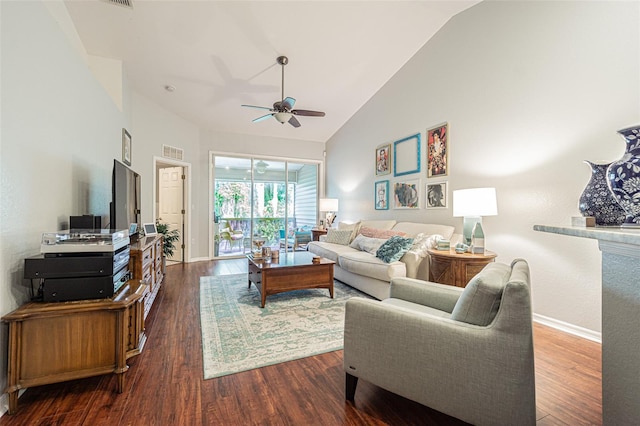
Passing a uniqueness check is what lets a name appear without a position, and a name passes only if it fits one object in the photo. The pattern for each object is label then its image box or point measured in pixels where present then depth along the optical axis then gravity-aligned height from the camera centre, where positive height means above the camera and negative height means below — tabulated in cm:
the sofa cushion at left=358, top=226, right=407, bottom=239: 396 -30
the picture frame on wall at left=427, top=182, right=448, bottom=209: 374 +25
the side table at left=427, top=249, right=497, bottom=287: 276 -54
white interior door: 556 +24
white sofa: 312 -63
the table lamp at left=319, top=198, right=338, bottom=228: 611 +17
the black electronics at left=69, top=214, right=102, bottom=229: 207 -8
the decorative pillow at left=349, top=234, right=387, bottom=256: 378 -45
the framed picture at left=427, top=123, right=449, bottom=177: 369 +88
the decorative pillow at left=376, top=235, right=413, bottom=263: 319 -43
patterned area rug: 201 -105
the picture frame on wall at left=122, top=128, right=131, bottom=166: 390 +96
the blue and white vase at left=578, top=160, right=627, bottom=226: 116 +5
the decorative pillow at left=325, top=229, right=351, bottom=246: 479 -43
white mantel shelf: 97 -42
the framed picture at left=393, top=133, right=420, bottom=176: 418 +92
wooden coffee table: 298 -71
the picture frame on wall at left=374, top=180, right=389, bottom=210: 483 +34
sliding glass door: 609 +23
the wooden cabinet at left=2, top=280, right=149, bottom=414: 142 -72
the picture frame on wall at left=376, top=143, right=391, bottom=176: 475 +96
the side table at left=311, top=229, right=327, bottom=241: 612 -46
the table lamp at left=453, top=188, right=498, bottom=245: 277 +10
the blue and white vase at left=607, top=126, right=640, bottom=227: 104 +14
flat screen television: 243 +14
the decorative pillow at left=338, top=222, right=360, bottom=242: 486 -28
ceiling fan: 350 +136
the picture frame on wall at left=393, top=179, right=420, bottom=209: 419 +30
